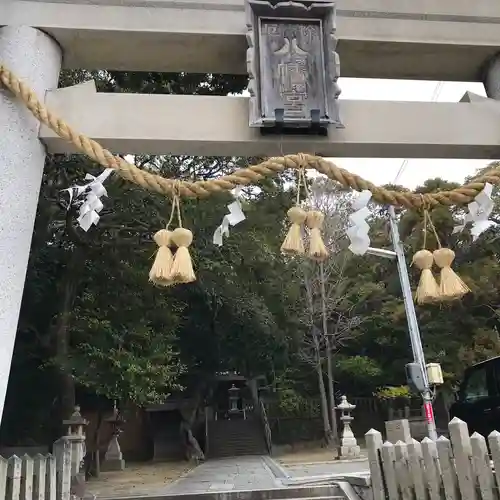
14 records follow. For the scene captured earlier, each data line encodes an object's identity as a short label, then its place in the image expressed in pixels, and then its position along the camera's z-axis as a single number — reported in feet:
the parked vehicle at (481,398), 20.76
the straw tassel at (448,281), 8.11
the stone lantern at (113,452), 47.80
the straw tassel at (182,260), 7.80
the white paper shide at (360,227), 8.16
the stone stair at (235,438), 60.64
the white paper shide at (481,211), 8.29
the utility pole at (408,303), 25.55
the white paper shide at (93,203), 8.39
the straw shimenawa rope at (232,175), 8.09
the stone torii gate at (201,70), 8.88
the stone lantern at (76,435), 19.36
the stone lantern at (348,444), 44.09
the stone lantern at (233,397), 69.82
